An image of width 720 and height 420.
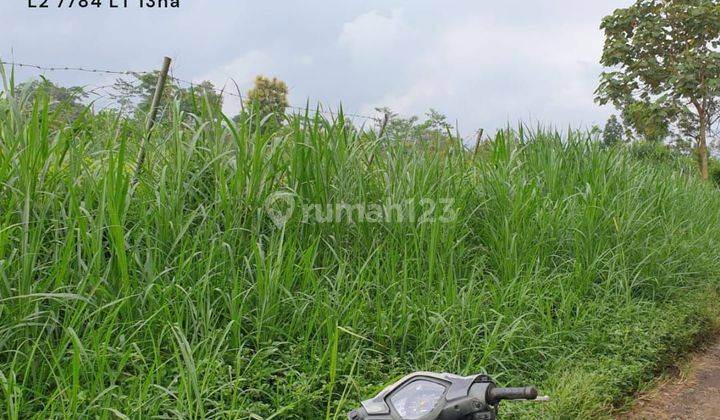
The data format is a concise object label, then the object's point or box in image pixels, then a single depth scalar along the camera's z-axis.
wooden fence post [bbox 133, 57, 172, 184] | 2.99
